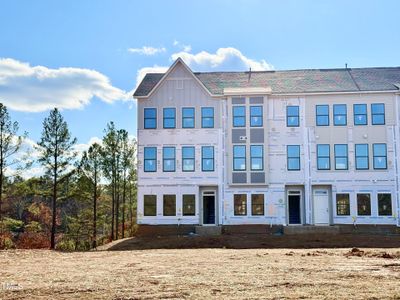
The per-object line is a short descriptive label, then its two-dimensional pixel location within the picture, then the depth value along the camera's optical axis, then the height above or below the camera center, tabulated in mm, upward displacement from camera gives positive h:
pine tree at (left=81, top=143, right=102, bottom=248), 31781 +2514
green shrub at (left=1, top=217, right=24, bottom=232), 28922 -1164
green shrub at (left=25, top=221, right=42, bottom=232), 31505 -1384
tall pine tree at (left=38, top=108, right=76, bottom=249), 27828 +3323
